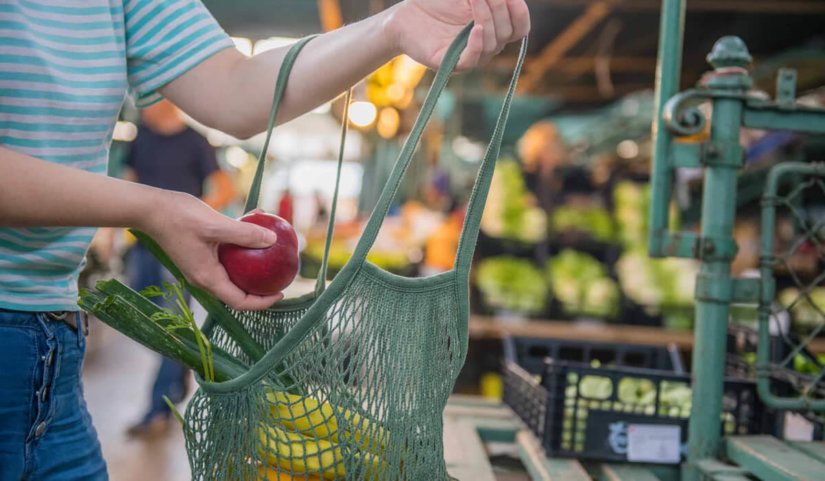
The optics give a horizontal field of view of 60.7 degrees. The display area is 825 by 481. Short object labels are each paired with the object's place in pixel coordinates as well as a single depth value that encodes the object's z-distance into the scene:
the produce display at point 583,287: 4.01
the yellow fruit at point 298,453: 0.85
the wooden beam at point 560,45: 5.04
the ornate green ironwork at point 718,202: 1.67
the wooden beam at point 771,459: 1.37
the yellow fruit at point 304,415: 0.85
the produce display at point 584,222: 4.31
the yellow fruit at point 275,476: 0.87
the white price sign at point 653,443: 1.75
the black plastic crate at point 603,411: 1.77
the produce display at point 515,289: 4.07
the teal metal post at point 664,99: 1.77
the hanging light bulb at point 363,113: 8.10
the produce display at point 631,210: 4.36
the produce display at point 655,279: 4.05
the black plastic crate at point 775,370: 1.75
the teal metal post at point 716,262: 1.68
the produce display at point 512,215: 4.35
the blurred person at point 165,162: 3.87
